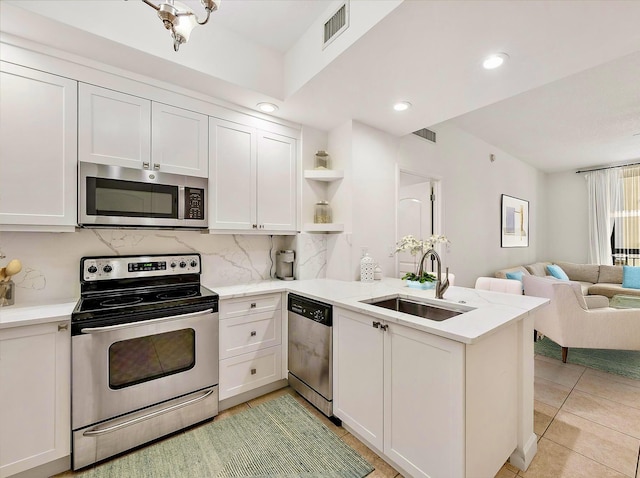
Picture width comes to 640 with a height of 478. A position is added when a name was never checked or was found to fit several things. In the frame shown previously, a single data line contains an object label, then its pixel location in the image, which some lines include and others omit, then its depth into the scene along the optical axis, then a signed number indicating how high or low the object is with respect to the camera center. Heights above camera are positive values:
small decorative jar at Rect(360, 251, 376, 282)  2.71 -0.27
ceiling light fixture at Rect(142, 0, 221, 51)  1.06 +0.86
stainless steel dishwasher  2.02 -0.84
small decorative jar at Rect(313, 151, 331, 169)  2.97 +0.83
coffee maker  2.85 -0.24
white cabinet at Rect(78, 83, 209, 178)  1.86 +0.75
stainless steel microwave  1.85 +0.29
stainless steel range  1.62 -0.73
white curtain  5.55 +0.62
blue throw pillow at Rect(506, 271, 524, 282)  4.38 -0.54
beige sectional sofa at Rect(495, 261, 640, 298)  4.91 -0.66
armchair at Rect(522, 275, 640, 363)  2.69 -0.77
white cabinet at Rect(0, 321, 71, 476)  1.46 -0.82
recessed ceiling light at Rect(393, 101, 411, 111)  2.44 +1.15
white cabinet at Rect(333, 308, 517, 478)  1.29 -0.81
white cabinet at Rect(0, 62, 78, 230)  1.64 +0.54
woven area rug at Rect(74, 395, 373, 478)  1.61 -1.29
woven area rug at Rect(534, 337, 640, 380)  2.89 -1.29
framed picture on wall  4.97 +0.32
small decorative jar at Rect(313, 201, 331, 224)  2.91 +0.27
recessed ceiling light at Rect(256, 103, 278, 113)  2.49 +1.17
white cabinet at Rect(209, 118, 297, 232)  2.37 +0.54
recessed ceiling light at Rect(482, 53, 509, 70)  1.78 +1.14
